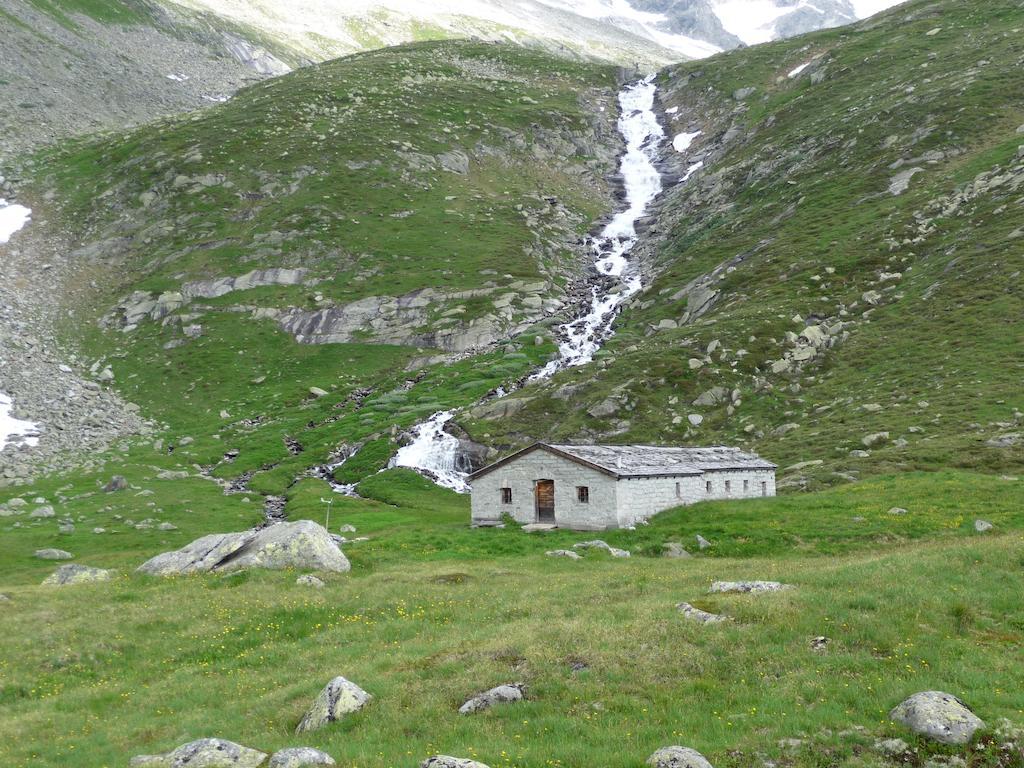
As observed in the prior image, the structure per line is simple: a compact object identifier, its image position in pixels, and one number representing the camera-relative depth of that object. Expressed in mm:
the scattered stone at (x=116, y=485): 64062
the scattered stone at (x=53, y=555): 47272
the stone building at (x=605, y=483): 43750
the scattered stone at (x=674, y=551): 35812
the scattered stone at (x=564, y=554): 35412
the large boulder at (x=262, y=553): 33594
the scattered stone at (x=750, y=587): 22625
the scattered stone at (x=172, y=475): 68375
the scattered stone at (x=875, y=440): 53625
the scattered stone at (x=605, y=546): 36469
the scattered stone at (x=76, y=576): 34844
